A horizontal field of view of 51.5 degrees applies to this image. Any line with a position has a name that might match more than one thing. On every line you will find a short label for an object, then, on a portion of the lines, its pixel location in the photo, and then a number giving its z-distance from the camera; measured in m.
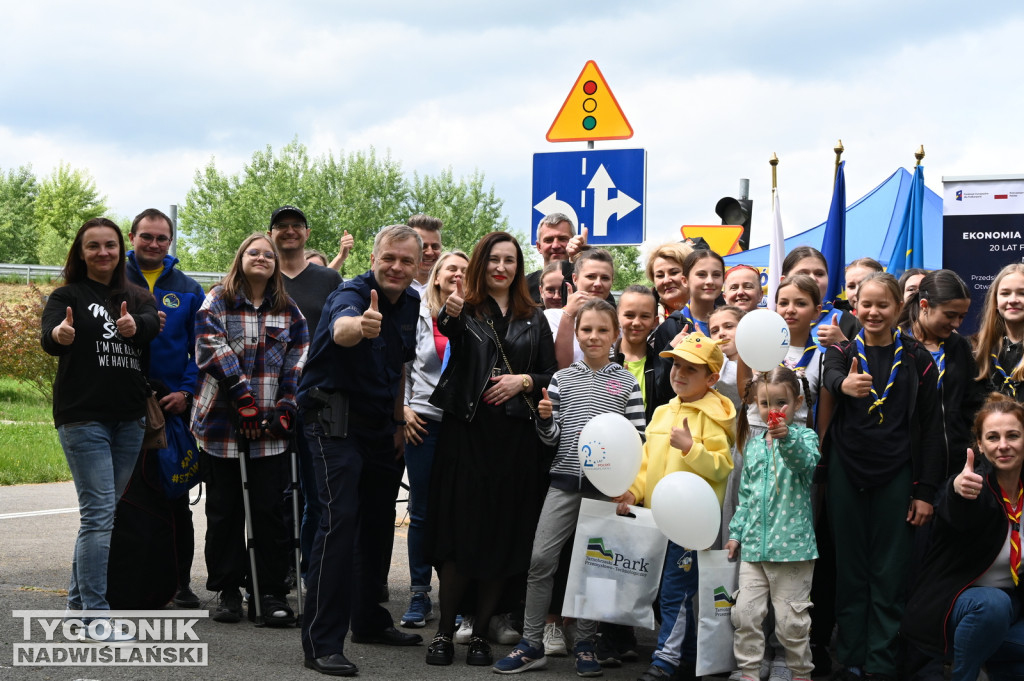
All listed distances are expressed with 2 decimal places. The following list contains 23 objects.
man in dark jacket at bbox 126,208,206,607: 6.61
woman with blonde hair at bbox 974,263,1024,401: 5.80
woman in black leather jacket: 5.70
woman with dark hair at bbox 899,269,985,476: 5.78
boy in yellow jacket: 5.34
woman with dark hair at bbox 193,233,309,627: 6.32
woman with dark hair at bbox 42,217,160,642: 5.64
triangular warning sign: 8.35
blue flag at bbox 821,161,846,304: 8.04
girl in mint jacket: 5.18
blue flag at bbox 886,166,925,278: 9.62
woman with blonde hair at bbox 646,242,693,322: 6.86
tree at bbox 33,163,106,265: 70.38
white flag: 7.39
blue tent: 13.48
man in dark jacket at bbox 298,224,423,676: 5.34
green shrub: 20.41
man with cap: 7.36
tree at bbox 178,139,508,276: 52.12
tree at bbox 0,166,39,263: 64.69
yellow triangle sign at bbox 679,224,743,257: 13.43
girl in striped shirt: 5.65
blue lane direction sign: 8.20
